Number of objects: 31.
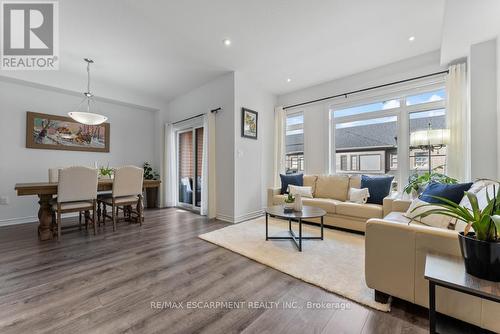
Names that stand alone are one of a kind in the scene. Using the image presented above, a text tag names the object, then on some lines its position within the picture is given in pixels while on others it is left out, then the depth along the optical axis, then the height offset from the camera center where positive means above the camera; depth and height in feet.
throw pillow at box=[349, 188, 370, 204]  11.09 -1.50
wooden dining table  9.31 -1.76
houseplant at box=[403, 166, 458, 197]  9.52 -0.63
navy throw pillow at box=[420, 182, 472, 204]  6.87 -0.82
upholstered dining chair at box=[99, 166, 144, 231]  11.52 -1.32
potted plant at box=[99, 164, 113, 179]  13.28 -0.45
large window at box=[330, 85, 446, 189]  11.00 +2.17
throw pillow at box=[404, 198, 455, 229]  5.84 -1.52
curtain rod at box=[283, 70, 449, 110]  10.67 +4.64
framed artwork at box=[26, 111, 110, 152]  13.01 +2.21
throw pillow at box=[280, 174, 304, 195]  13.93 -0.91
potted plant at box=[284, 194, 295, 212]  9.50 -1.59
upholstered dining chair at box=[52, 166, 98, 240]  9.64 -1.15
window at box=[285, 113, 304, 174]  15.78 +1.82
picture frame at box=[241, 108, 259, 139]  13.55 +2.95
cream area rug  5.88 -3.29
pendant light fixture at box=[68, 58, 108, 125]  11.09 +2.71
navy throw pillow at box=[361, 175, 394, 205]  10.84 -1.04
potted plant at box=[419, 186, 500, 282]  3.33 -1.22
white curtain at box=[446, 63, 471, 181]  9.58 +2.03
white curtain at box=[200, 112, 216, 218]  13.91 +0.14
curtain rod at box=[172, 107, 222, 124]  13.87 +3.75
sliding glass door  16.37 +0.09
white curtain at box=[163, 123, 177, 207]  17.88 -0.25
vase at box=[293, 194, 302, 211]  9.32 -1.63
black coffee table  8.44 -1.95
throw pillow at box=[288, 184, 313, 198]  13.02 -1.43
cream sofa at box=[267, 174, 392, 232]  10.16 -1.90
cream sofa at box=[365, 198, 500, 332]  4.08 -2.32
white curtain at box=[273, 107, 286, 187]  15.80 +1.69
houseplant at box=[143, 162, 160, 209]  17.60 -2.26
